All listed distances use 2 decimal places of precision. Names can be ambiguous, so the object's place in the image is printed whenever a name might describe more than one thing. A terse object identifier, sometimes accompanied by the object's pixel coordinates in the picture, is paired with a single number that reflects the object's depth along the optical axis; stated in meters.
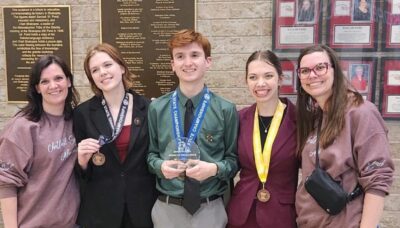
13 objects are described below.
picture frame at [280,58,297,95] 3.16
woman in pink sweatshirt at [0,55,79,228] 2.37
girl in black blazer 2.45
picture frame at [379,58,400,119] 3.04
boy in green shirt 2.36
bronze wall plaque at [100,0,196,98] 3.32
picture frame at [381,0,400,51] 3.00
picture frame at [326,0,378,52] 3.03
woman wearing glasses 1.96
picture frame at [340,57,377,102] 3.06
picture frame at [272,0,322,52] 3.10
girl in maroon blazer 2.32
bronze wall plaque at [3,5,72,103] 3.49
